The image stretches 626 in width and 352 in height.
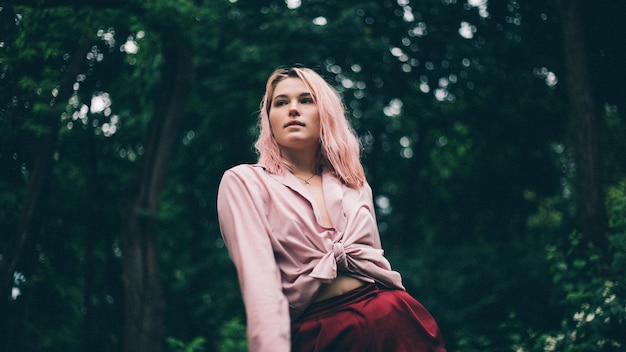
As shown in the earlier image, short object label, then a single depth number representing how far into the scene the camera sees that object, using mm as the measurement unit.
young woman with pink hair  2102
